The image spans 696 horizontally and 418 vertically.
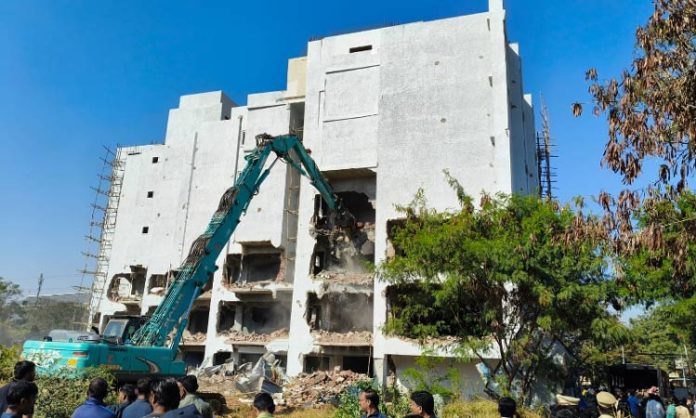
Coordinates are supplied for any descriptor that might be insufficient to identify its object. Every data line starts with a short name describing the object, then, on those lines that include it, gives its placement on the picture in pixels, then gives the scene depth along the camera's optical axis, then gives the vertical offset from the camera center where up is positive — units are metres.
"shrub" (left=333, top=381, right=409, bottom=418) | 12.09 -1.75
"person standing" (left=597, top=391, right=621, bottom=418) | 5.75 -0.62
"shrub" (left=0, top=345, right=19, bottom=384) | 17.84 -1.37
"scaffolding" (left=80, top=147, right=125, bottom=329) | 39.35 +7.03
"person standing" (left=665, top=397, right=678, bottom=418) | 12.22 -1.46
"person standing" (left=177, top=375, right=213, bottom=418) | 6.77 -0.87
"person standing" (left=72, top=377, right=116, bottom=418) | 5.09 -0.79
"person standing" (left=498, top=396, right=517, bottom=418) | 5.67 -0.70
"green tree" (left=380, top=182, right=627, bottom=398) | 15.20 +1.76
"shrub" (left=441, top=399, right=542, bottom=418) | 14.20 -1.96
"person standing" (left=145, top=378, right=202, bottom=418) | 4.74 -0.68
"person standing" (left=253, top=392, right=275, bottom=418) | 5.42 -0.75
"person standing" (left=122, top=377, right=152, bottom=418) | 5.75 -0.87
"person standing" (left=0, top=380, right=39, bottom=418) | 4.87 -0.72
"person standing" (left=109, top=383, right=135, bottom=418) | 6.88 -0.90
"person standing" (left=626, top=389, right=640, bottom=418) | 15.62 -1.76
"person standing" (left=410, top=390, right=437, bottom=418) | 5.19 -0.65
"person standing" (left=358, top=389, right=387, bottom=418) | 5.50 -0.69
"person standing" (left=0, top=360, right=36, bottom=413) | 6.19 -0.58
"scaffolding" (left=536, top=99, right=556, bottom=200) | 40.28 +14.37
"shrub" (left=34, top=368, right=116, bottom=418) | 9.81 -1.40
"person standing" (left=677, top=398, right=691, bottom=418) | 11.70 -1.42
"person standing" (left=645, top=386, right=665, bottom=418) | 11.88 -1.33
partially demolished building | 25.69 +8.52
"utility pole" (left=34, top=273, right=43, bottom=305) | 78.12 +4.71
